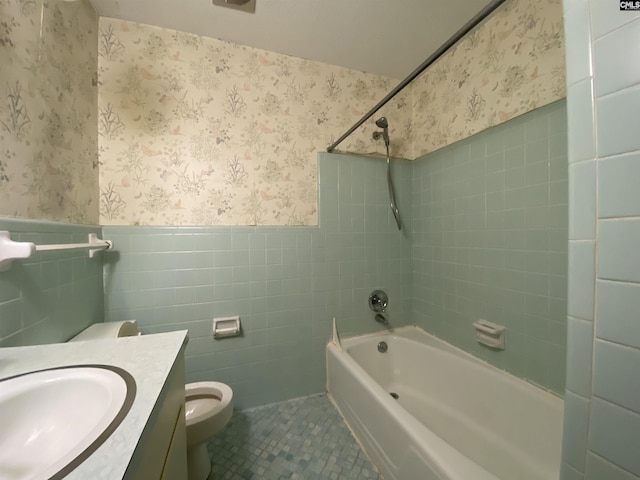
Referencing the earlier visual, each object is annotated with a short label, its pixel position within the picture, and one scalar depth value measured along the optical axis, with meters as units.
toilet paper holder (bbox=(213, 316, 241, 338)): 1.31
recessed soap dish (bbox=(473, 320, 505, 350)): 1.18
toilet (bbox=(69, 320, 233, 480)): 0.93
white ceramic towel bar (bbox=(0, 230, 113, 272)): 0.55
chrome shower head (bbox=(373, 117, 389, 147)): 1.47
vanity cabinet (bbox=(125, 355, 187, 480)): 0.34
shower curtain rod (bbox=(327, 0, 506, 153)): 0.62
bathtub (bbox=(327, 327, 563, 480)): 0.81
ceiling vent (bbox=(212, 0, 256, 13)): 1.10
